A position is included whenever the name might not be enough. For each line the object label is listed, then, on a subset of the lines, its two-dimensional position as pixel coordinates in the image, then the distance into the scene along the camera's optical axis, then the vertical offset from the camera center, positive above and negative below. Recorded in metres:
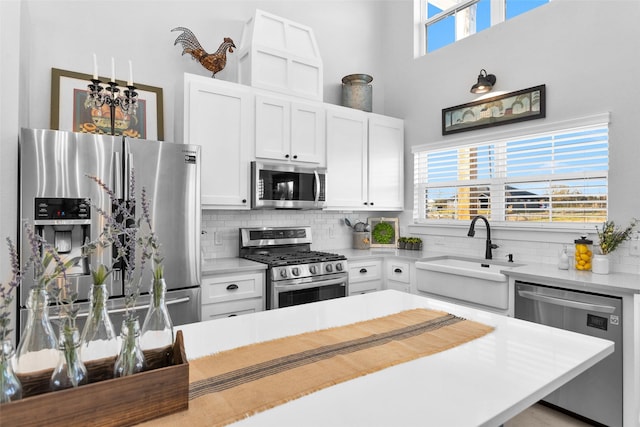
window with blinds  3.02 +0.29
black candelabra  2.38 +0.73
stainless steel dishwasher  2.29 -0.74
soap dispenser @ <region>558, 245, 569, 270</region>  2.89 -0.38
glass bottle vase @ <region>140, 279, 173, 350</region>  0.85 -0.26
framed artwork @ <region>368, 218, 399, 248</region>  4.47 -0.26
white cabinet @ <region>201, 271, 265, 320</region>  2.83 -0.64
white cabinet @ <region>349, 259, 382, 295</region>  3.69 -0.64
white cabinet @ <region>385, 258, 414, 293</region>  3.71 -0.63
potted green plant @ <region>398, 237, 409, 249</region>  4.31 -0.36
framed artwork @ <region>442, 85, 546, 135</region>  3.32 +0.93
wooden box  0.69 -0.36
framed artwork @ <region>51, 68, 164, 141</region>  2.81 +0.73
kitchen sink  2.85 -0.57
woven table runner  0.88 -0.44
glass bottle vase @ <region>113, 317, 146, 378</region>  0.79 -0.30
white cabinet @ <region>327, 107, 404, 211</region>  3.88 +0.52
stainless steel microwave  3.30 +0.21
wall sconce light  3.60 +1.19
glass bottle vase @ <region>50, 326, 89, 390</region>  0.72 -0.29
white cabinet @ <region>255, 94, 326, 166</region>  3.38 +0.73
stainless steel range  3.08 -0.46
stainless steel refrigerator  2.14 +0.07
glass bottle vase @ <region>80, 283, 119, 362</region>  0.77 -0.24
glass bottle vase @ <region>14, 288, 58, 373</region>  0.71 -0.25
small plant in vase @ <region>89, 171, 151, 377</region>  0.76 -0.25
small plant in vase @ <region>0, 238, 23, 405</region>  0.66 -0.26
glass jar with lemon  2.84 -0.32
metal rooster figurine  3.30 +1.36
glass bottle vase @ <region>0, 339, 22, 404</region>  0.67 -0.30
